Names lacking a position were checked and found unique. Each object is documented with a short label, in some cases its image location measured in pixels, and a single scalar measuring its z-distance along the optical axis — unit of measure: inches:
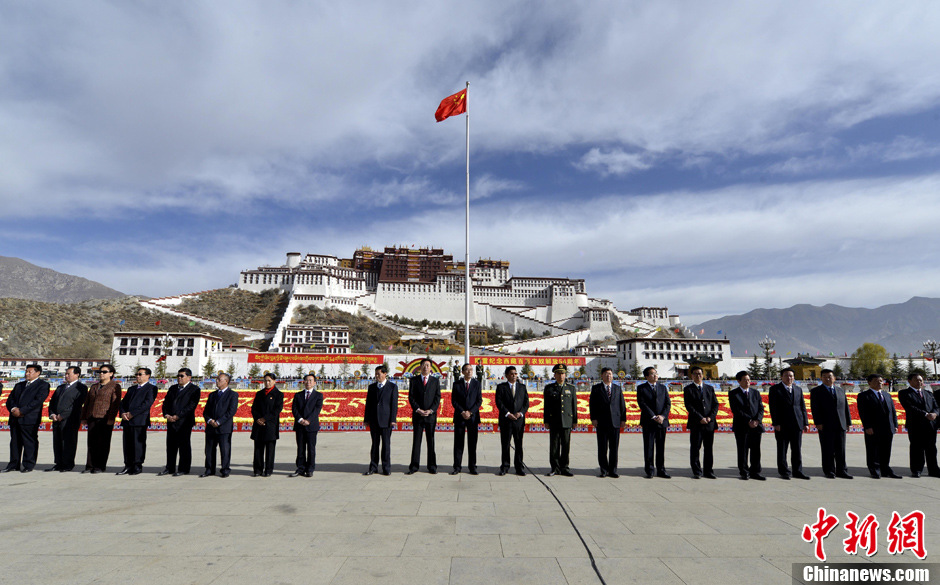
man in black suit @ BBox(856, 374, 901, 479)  330.4
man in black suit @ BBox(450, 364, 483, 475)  333.1
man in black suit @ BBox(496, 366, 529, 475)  330.6
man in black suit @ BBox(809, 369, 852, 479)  328.5
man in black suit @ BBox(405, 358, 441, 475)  336.8
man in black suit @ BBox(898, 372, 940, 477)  332.2
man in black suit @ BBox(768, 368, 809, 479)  323.9
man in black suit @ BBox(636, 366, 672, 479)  323.3
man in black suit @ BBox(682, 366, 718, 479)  323.6
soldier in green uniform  327.0
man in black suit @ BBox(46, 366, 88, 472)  338.3
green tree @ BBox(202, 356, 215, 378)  2123.6
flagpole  768.0
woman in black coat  322.3
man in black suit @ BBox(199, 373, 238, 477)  325.4
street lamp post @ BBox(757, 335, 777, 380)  1738.9
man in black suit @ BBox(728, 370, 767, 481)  321.7
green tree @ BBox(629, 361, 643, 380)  2462.1
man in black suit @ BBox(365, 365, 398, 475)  325.7
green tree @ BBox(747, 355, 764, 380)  2350.9
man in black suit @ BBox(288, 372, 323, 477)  322.0
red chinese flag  826.8
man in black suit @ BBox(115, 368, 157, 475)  331.6
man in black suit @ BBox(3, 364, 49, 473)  336.5
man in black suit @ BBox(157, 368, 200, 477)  330.0
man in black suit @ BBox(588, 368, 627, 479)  323.6
